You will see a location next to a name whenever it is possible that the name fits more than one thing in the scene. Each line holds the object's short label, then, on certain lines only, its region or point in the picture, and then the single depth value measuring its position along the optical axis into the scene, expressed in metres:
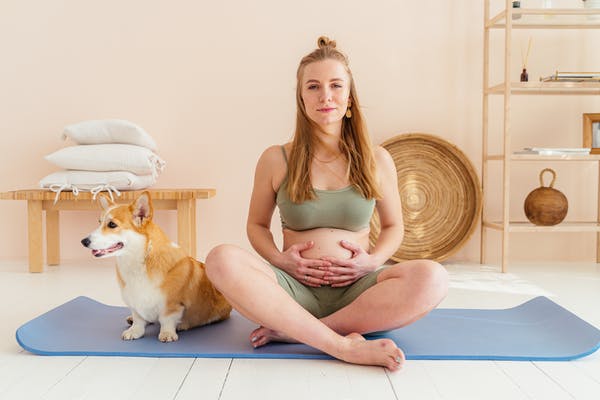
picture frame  3.25
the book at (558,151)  3.06
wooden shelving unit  3.05
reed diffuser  3.36
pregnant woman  1.61
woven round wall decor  3.29
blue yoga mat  1.65
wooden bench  3.00
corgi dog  1.77
